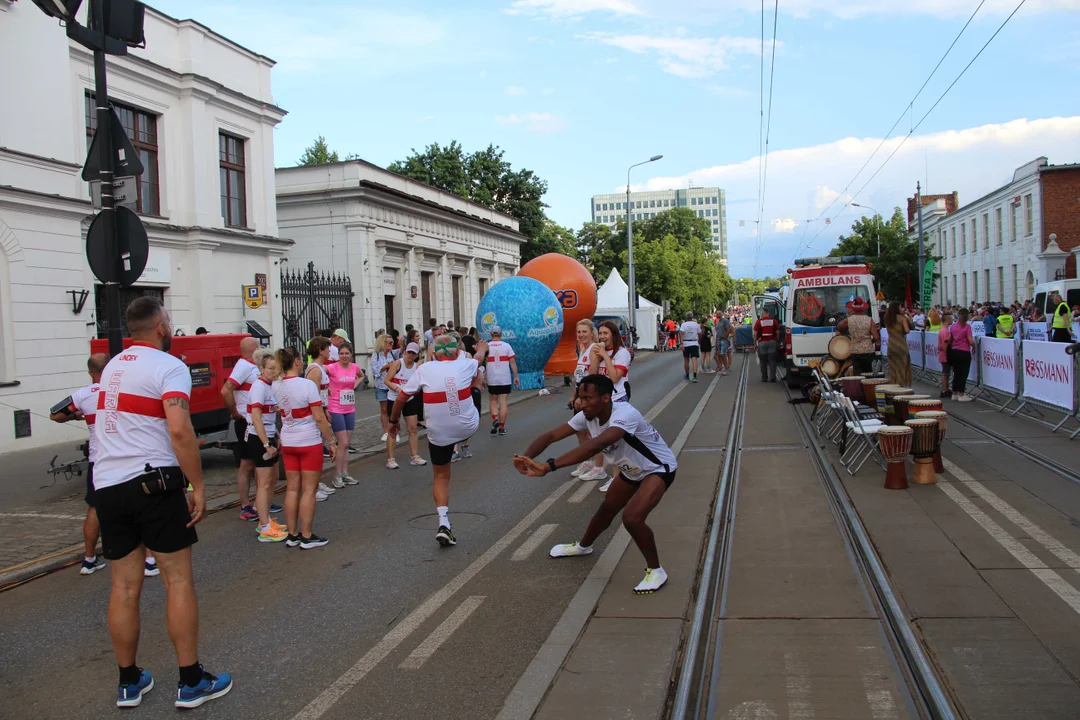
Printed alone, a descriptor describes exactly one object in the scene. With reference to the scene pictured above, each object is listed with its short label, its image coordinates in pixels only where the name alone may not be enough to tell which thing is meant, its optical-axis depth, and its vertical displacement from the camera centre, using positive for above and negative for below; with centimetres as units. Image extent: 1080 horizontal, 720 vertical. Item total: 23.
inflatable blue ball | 2112 +23
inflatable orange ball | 2538 +109
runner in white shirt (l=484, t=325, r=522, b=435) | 1363 -76
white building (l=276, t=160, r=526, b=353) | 2670 +324
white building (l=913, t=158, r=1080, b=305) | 3675 +397
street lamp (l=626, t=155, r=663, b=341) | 3906 +175
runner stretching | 531 -86
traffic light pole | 718 +127
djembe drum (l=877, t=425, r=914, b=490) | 834 -133
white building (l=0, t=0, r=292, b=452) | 1380 +309
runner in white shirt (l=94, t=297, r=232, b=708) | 408 -77
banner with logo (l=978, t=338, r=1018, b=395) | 1381 -80
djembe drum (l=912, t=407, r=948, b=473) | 880 -105
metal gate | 2300 +85
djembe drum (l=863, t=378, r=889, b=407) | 1180 -99
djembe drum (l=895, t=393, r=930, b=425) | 978 -106
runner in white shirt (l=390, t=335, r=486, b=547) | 696 -69
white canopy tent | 3931 +87
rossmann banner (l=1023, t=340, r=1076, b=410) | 1150 -85
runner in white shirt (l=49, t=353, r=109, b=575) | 655 -64
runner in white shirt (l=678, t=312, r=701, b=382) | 2219 -53
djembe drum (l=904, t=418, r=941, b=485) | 845 -131
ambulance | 1852 +42
